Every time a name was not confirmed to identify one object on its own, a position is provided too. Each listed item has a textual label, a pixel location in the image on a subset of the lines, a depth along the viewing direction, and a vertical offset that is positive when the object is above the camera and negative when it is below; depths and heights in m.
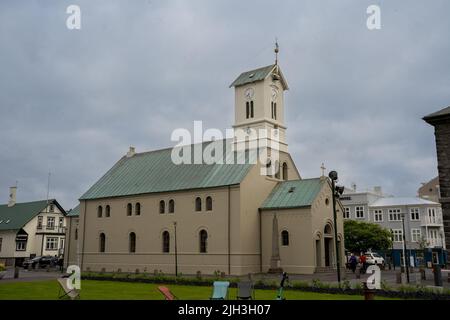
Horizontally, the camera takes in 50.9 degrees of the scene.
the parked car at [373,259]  54.00 -0.32
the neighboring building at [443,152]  30.23 +6.78
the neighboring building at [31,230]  73.94 +4.05
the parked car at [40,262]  60.14 -0.79
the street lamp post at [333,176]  28.74 +4.80
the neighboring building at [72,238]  56.38 +2.09
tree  70.88 +2.87
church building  42.59 +4.14
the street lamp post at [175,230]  43.43 +1.54
